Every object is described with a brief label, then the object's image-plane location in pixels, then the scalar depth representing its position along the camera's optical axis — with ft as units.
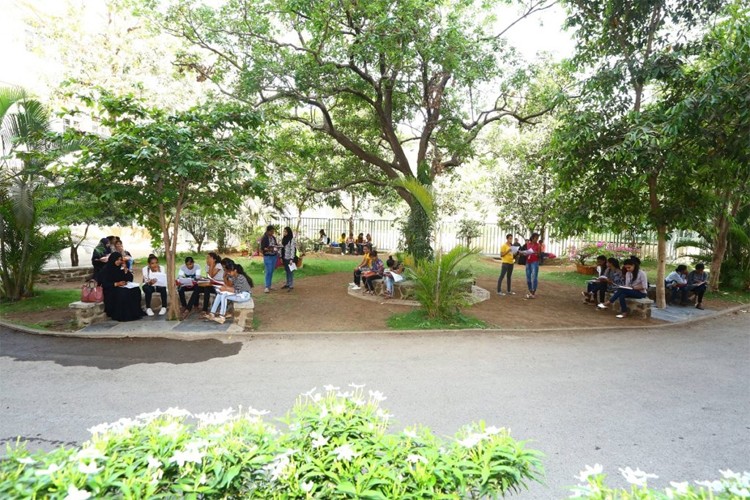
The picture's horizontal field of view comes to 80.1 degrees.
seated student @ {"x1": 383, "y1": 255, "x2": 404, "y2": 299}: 34.76
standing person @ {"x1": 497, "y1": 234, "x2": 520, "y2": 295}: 37.83
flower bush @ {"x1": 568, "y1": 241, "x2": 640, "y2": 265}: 53.88
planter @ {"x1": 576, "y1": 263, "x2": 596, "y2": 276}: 52.66
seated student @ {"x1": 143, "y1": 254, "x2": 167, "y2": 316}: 28.63
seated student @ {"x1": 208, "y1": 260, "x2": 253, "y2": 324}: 27.32
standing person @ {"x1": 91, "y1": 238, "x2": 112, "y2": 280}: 30.99
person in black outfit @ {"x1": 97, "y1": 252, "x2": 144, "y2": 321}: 26.43
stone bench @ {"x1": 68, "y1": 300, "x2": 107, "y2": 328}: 25.49
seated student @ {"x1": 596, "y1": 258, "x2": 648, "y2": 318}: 32.17
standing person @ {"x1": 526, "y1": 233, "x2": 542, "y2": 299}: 36.86
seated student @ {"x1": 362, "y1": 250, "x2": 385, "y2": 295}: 36.32
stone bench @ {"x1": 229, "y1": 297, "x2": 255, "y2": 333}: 26.26
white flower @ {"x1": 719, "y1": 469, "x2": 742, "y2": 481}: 6.50
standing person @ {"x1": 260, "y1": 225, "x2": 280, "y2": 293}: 36.14
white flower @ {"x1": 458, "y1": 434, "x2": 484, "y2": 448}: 6.85
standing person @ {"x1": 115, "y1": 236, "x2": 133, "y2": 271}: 30.45
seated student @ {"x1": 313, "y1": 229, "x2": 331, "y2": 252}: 70.21
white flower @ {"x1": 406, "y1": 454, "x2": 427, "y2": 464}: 6.59
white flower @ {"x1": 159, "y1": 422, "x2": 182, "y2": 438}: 7.05
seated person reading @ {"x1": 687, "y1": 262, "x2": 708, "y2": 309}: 35.86
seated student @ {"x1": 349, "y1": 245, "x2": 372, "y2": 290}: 38.32
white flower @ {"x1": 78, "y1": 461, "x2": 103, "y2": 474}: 5.77
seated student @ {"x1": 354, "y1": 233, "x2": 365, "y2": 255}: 73.31
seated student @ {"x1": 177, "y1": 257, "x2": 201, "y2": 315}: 29.68
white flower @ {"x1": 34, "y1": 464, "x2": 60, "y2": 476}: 5.70
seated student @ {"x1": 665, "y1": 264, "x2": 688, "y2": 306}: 36.52
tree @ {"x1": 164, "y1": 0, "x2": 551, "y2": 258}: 31.19
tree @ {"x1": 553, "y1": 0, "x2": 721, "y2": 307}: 27.91
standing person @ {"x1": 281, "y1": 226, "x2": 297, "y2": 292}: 38.34
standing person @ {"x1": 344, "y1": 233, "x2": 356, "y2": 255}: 73.67
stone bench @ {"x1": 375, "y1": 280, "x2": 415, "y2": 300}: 34.45
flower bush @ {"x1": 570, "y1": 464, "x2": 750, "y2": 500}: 6.01
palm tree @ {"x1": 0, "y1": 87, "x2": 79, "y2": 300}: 30.40
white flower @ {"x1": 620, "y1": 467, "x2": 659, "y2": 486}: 6.08
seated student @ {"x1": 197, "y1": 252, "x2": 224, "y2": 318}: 29.25
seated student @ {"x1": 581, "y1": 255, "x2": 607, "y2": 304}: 34.99
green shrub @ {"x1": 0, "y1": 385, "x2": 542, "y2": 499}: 5.99
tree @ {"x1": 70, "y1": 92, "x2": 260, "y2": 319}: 22.86
